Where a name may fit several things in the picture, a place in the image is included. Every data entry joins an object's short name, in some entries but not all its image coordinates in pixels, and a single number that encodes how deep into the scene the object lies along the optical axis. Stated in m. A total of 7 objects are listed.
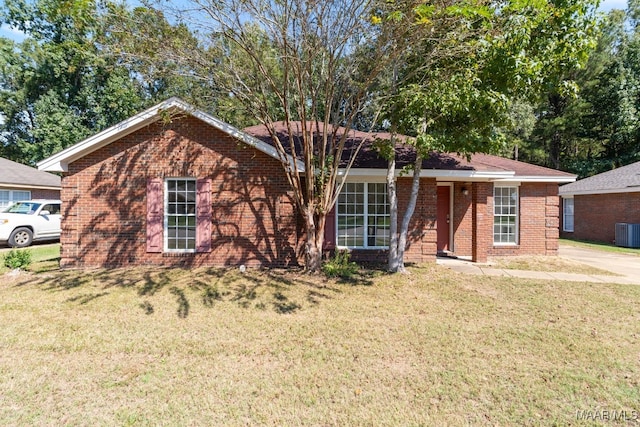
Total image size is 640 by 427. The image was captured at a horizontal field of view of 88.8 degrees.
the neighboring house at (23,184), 16.27
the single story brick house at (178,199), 8.70
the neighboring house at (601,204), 14.67
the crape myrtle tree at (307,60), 6.51
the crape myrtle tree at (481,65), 6.12
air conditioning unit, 14.19
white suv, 12.41
